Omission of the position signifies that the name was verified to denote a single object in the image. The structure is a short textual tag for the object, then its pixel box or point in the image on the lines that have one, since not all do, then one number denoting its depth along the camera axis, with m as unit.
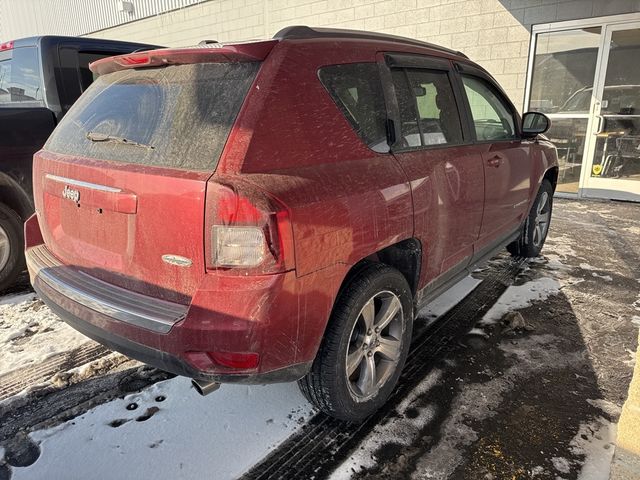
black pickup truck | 3.62
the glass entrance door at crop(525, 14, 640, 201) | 7.20
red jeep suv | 1.71
